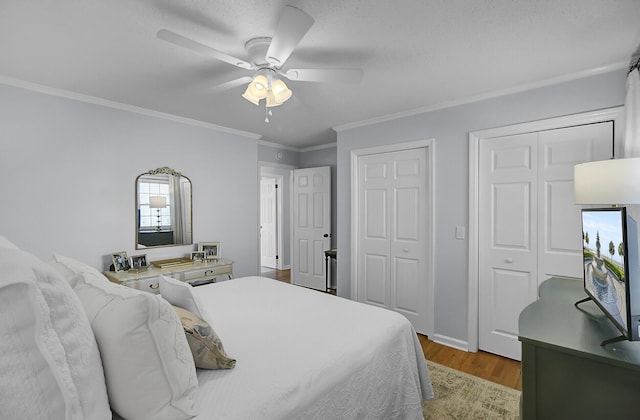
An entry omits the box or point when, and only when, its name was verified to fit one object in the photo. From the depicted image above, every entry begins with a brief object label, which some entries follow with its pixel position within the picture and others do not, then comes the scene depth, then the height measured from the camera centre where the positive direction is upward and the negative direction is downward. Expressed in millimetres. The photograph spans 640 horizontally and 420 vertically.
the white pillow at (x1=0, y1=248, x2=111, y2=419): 631 -311
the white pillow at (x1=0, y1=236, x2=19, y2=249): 1109 -114
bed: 667 -594
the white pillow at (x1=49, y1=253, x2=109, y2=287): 1316 -259
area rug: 2023 -1358
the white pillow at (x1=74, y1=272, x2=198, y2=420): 941 -467
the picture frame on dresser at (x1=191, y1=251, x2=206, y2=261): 3582 -535
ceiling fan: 1455 +867
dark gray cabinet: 1015 -573
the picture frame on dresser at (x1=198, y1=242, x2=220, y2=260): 3641 -467
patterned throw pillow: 1226 -557
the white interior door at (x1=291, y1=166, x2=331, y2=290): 4993 -245
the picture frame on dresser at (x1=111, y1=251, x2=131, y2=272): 2967 -497
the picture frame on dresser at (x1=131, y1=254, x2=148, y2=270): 3096 -525
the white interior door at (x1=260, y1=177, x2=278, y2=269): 6266 -269
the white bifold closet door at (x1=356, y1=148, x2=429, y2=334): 3307 -260
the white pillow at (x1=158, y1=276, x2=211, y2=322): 1463 -431
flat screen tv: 1028 -227
